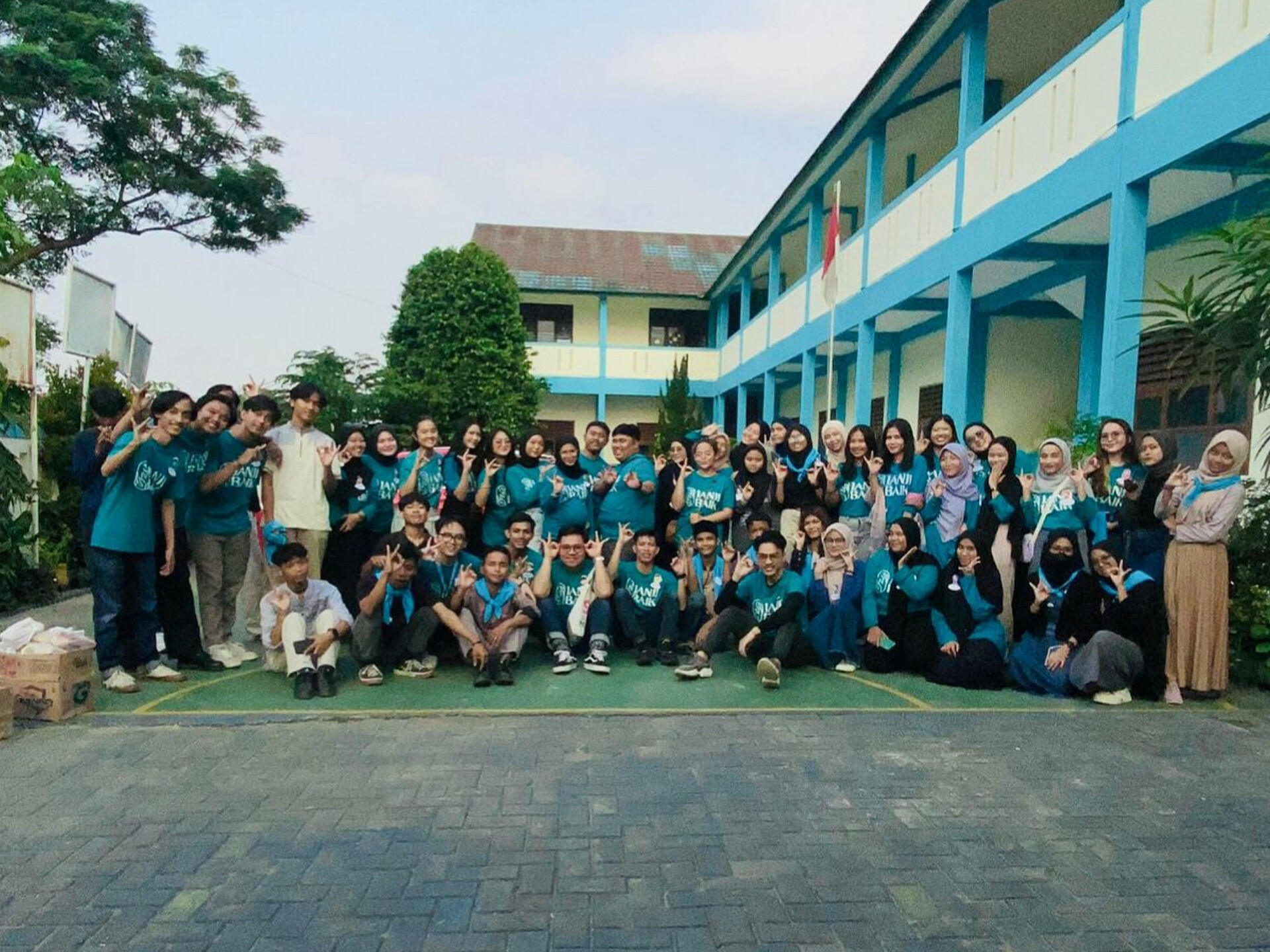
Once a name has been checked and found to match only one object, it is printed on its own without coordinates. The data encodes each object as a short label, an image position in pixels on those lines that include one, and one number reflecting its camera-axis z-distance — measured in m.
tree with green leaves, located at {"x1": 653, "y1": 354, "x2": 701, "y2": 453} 20.48
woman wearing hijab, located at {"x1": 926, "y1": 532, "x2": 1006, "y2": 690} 5.61
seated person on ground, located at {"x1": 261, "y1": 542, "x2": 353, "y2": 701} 5.33
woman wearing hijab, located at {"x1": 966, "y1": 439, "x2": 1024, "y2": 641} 5.92
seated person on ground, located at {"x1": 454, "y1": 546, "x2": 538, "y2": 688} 5.78
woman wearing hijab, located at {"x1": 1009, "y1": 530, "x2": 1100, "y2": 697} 5.48
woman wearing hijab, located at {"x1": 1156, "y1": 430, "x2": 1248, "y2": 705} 5.22
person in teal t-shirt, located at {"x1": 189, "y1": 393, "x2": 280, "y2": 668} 5.80
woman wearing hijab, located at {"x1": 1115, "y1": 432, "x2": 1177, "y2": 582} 5.59
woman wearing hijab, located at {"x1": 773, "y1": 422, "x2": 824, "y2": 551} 6.81
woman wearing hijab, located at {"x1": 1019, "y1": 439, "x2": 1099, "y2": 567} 5.68
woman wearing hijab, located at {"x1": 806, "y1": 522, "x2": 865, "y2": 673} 6.14
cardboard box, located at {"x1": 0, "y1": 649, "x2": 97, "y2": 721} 4.64
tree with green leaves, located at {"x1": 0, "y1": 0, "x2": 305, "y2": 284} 14.35
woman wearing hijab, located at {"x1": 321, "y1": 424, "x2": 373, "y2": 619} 6.27
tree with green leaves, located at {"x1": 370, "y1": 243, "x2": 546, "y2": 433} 17.95
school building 6.24
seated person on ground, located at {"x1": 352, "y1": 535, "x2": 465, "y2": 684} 5.67
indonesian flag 12.73
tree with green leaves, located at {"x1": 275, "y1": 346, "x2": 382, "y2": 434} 12.51
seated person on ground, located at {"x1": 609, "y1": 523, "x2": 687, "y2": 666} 6.24
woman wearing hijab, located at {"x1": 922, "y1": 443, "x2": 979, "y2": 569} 6.09
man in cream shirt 6.08
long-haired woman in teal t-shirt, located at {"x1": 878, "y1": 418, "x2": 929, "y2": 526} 6.48
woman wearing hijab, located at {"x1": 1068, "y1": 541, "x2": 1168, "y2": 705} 5.29
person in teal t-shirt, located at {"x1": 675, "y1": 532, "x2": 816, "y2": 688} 5.89
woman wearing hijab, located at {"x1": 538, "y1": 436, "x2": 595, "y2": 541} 6.71
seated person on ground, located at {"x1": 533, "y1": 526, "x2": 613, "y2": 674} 6.16
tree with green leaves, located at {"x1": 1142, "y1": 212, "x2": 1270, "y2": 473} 4.90
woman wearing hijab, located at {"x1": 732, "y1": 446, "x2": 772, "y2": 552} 6.92
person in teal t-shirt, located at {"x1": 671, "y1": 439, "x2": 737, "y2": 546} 6.75
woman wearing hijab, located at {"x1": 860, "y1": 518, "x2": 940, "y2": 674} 5.88
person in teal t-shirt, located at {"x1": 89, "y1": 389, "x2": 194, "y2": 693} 5.18
